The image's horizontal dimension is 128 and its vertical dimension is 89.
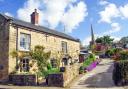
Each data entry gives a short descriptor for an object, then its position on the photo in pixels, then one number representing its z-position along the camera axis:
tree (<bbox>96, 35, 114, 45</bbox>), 36.64
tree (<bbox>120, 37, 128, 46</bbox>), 37.75
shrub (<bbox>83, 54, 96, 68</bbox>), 13.34
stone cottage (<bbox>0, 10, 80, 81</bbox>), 10.00
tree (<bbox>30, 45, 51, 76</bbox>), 9.85
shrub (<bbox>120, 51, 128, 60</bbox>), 11.18
